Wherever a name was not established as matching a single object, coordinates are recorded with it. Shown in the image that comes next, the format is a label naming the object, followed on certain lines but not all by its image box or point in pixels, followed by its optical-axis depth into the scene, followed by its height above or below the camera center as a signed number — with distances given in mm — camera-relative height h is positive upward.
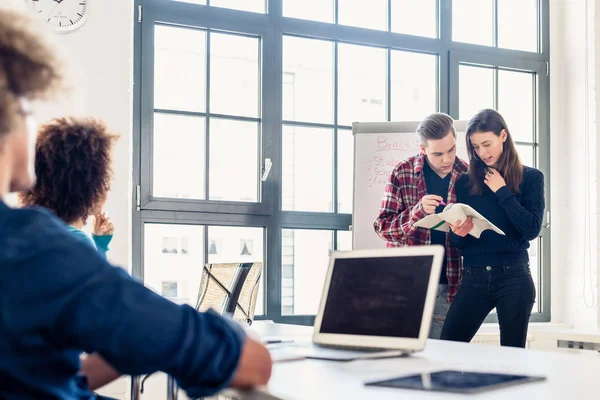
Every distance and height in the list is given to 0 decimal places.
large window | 3922 +565
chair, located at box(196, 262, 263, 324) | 2664 -323
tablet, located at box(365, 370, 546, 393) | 983 -260
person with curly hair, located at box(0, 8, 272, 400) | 711 -100
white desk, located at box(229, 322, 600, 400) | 965 -276
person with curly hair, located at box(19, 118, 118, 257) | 1625 +77
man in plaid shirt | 3162 +67
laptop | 1428 -212
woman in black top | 2680 -152
